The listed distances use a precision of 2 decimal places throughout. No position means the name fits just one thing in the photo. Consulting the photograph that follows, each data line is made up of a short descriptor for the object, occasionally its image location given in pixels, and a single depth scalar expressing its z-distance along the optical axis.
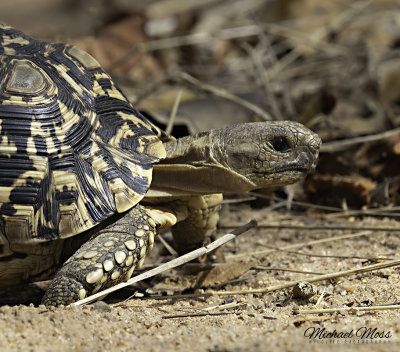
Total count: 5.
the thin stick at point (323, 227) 7.23
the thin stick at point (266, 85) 10.32
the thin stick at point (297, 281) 5.73
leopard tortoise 5.49
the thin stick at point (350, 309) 5.04
